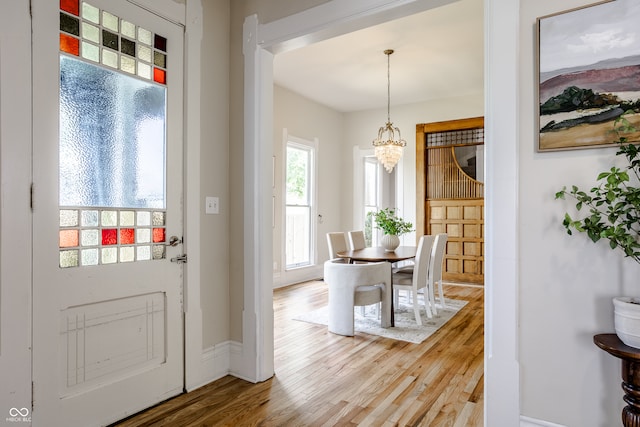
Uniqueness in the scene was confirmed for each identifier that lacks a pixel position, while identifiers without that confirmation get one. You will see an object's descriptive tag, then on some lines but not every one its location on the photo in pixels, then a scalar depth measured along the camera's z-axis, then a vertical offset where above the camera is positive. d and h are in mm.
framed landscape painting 1533 +608
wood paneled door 6082 +438
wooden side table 1400 -620
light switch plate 2629 +77
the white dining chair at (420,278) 3863 -671
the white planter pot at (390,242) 4570 -316
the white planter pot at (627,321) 1392 -396
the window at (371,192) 7546 +492
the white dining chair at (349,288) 3617 -714
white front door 1834 +30
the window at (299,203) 6242 +231
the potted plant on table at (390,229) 4492 -154
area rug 3668 -1146
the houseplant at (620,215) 1411 +6
